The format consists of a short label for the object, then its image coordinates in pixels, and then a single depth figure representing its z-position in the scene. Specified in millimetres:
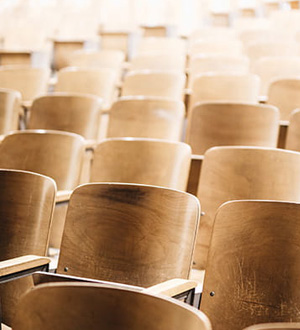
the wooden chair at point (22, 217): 4265
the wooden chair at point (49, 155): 4900
